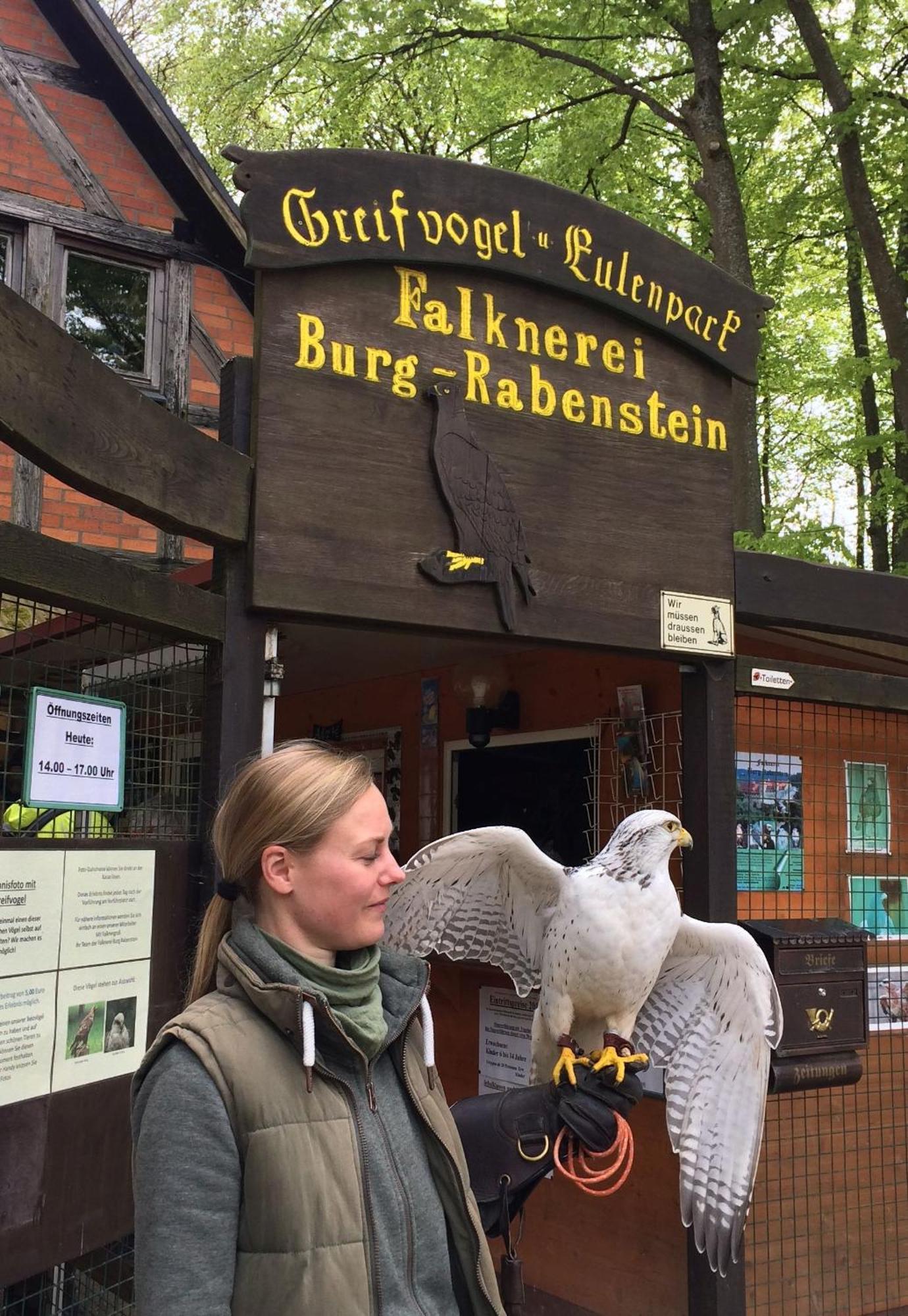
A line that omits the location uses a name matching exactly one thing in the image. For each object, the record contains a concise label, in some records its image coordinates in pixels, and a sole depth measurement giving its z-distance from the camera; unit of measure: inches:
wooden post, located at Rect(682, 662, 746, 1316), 152.2
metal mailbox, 150.8
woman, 51.6
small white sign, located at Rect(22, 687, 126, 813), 93.7
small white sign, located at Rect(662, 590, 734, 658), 153.0
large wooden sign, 125.2
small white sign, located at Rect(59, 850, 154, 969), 96.9
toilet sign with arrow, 162.6
